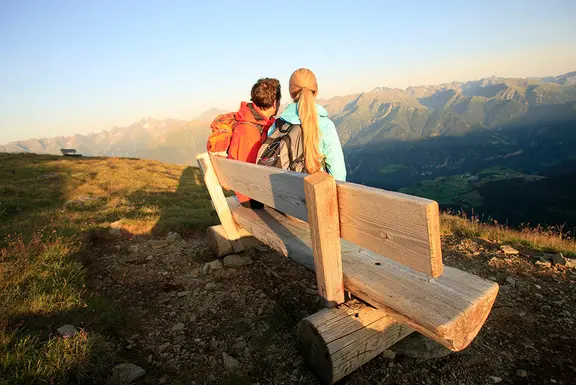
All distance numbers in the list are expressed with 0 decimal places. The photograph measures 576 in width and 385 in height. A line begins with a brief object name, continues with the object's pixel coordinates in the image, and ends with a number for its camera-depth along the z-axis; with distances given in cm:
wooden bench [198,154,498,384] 182
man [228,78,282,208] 471
